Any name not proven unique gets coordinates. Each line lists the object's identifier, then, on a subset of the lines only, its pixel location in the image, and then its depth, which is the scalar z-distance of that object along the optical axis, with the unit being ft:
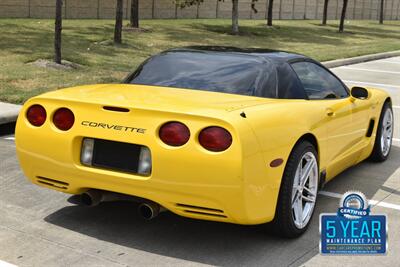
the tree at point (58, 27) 39.60
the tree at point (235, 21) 83.70
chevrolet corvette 12.02
